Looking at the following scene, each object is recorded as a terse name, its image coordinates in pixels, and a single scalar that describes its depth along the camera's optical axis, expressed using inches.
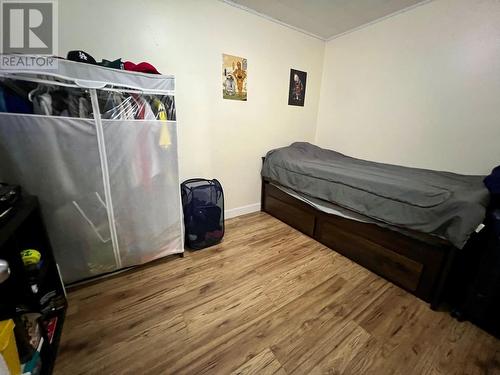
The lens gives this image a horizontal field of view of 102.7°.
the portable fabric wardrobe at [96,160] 41.5
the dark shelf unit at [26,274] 32.9
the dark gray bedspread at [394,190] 45.9
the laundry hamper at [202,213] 70.3
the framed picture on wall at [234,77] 80.6
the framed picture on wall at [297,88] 99.2
